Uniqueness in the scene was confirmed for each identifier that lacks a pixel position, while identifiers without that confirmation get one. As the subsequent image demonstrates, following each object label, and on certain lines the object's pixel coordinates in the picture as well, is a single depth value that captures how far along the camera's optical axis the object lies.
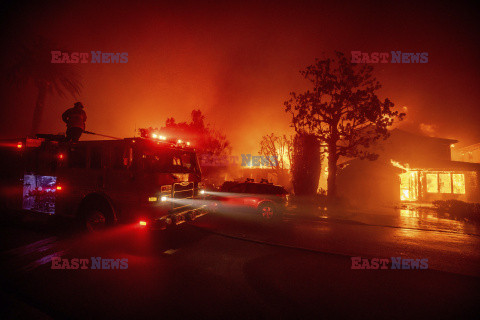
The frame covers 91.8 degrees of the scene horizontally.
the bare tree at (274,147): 29.23
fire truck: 5.71
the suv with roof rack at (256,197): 10.54
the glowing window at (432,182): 23.38
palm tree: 15.69
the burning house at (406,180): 21.73
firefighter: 6.64
